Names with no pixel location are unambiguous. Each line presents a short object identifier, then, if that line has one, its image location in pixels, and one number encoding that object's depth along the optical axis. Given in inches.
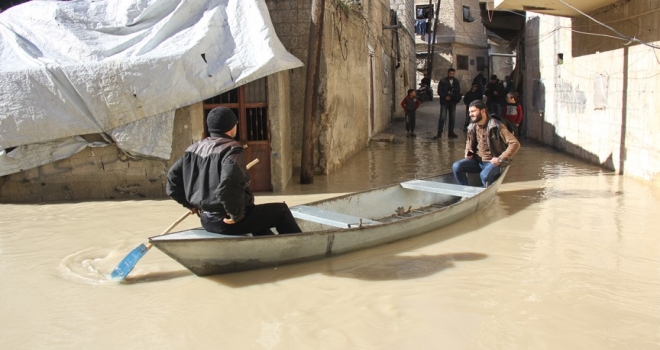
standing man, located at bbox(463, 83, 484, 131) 600.5
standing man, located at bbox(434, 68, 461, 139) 591.5
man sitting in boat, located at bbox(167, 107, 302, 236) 172.7
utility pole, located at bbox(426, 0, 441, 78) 1068.8
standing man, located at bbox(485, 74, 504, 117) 595.4
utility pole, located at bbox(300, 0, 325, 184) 342.0
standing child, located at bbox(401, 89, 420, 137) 628.4
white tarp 306.5
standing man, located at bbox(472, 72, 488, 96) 642.8
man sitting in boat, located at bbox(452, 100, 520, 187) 289.4
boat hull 182.1
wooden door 336.2
